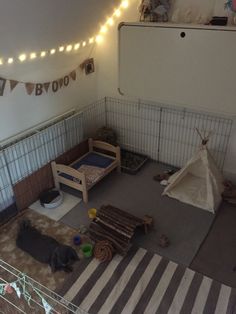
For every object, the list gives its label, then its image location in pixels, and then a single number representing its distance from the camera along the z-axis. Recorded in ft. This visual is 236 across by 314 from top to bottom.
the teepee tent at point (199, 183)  9.49
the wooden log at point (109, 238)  7.90
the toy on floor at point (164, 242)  8.27
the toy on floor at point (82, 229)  8.70
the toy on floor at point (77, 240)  8.35
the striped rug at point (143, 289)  6.79
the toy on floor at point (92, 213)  8.87
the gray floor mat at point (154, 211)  8.36
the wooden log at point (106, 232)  8.05
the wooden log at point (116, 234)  8.10
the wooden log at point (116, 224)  8.14
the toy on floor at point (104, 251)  7.80
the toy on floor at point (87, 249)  7.95
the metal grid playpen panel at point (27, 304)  6.72
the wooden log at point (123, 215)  8.44
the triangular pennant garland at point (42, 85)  8.41
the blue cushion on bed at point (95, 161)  10.73
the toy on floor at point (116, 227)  8.04
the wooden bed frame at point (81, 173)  9.59
